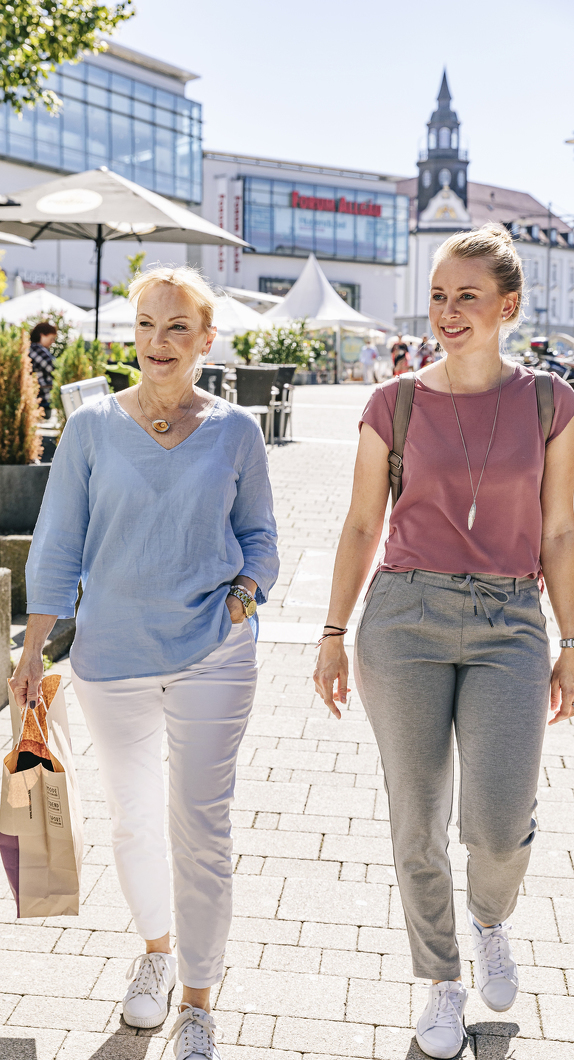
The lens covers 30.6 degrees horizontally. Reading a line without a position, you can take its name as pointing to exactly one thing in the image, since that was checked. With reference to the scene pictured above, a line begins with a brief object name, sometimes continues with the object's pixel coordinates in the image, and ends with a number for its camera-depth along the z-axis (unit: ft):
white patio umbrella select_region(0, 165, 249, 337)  29.77
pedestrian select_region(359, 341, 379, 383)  130.59
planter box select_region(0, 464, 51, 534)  20.70
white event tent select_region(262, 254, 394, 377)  109.29
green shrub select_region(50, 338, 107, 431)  23.72
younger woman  7.95
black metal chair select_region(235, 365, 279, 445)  45.88
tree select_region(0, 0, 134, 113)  28.14
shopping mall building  141.90
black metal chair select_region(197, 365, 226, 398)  42.37
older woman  8.02
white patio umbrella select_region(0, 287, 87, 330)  74.54
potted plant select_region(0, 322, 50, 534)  20.49
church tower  313.73
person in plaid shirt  37.04
